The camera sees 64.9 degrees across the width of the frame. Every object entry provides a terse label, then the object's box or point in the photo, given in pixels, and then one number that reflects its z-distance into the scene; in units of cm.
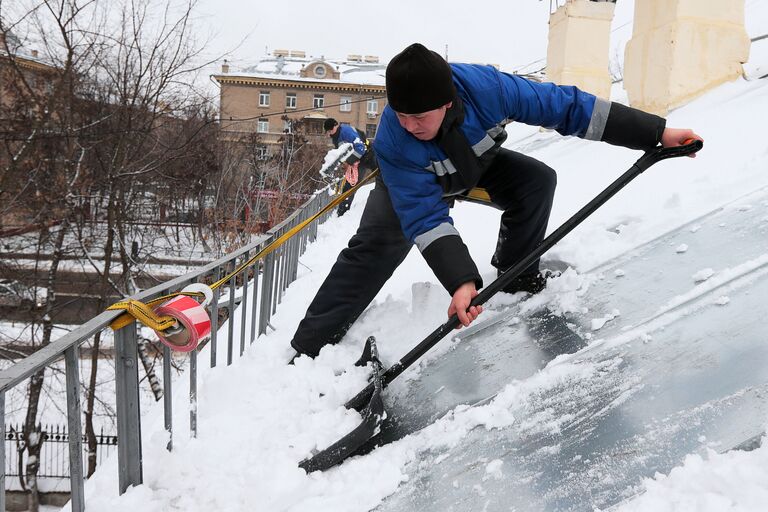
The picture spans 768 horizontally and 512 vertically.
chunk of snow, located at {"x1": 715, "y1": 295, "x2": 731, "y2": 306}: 252
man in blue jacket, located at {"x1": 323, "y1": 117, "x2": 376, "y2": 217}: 916
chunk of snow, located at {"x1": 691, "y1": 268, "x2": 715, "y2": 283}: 276
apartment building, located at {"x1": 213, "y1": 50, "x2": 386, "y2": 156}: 4662
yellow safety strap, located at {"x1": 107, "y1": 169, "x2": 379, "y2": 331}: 192
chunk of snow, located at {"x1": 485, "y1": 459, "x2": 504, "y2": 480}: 192
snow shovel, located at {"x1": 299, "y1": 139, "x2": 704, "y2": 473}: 220
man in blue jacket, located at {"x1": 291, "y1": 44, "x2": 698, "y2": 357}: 228
